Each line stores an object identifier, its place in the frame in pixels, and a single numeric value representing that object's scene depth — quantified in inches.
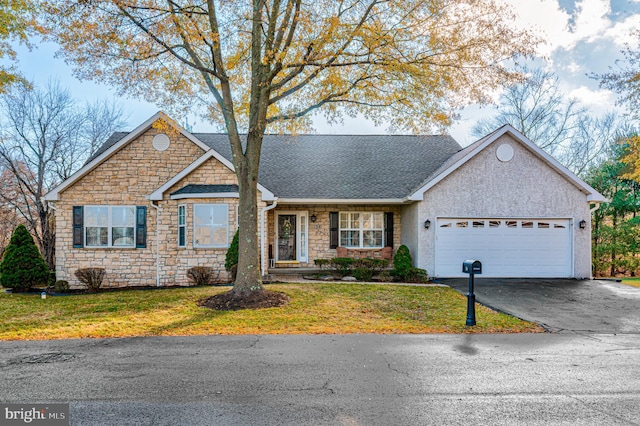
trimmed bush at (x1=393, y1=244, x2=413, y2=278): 532.1
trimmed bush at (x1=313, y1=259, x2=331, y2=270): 581.4
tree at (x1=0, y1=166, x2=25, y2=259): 853.8
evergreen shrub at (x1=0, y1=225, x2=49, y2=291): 490.2
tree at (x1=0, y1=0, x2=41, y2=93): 466.9
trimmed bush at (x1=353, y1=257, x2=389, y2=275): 573.0
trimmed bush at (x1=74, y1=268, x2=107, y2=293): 495.5
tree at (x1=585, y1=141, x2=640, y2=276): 803.4
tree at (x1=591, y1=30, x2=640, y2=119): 588.7
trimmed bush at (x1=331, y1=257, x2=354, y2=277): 563.2
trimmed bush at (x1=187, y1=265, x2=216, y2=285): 503.2
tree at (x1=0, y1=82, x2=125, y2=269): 847.7
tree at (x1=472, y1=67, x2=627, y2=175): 1042.7
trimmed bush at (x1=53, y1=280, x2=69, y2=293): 493.0
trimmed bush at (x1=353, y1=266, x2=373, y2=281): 539.2
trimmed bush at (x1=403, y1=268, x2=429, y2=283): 522.6
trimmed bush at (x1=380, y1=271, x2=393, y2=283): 536.5
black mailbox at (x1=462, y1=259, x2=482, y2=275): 296.2
